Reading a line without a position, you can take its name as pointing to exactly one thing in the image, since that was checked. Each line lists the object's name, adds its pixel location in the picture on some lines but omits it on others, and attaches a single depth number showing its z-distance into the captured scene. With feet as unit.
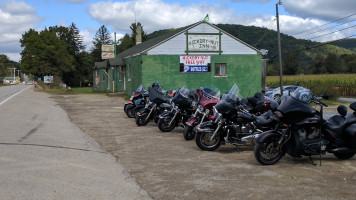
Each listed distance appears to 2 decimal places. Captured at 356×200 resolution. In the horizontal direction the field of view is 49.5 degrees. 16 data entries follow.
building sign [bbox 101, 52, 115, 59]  129.30
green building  89.66
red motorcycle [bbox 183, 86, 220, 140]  31.37
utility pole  98.06
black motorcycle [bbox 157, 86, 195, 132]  36.60
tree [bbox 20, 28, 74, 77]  213.05
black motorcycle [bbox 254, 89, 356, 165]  22.65
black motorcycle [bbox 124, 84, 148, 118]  47.24
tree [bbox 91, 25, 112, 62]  345.60
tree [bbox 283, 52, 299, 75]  241.31
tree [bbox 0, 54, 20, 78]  446.36
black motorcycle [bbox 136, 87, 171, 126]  40.78
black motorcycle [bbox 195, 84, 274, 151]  27.48
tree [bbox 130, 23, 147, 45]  290.85
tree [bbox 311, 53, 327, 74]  236.06
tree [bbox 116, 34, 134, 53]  307.62
